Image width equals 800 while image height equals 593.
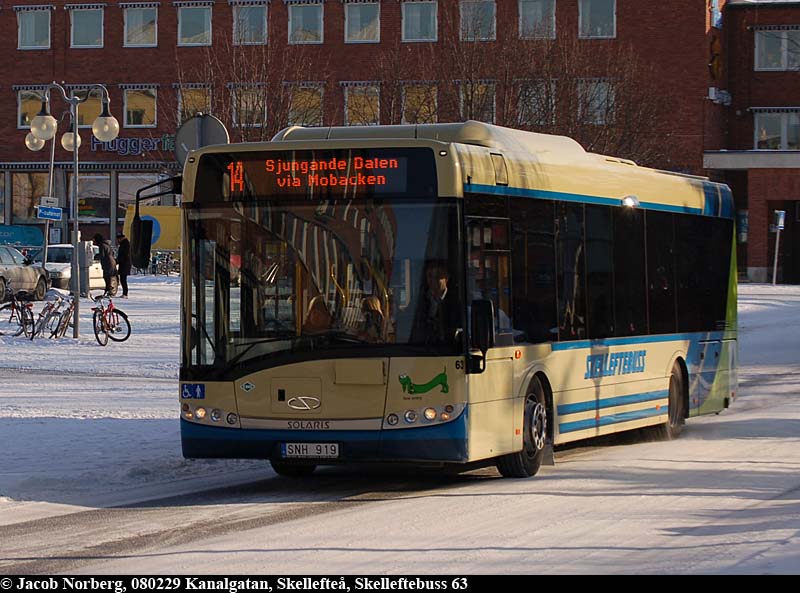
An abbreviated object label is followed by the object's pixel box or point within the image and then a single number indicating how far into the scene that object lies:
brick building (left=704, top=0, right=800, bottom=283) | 69.50
